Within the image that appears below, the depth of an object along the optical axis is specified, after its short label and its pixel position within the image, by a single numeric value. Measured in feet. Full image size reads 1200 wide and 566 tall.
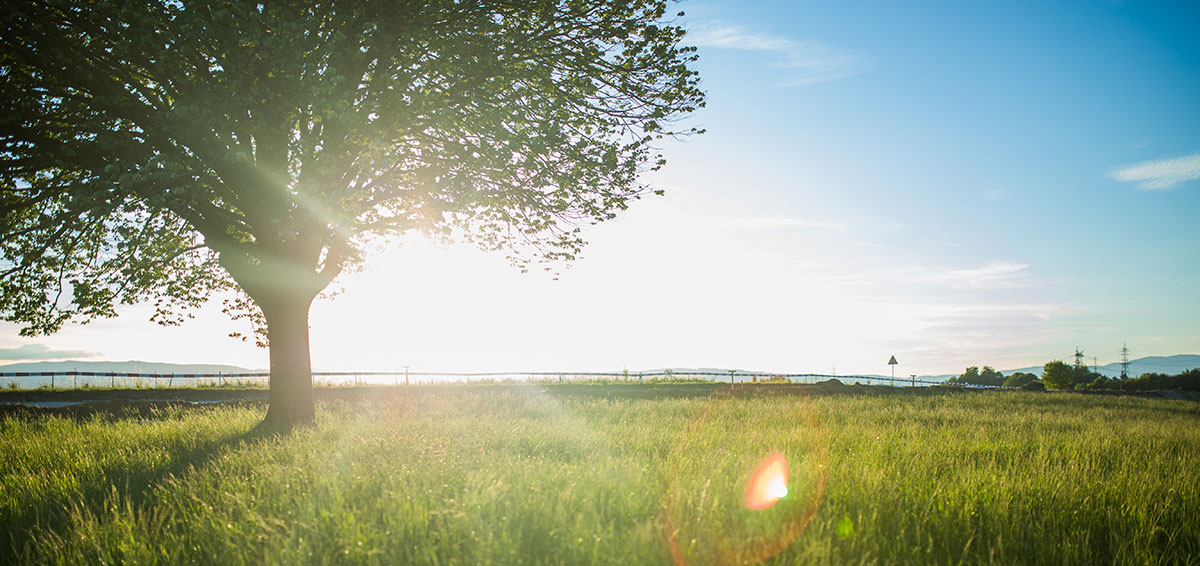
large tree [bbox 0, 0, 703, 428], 29.73
